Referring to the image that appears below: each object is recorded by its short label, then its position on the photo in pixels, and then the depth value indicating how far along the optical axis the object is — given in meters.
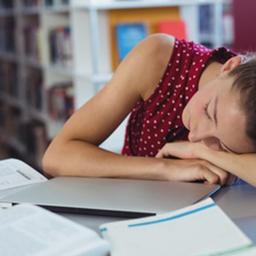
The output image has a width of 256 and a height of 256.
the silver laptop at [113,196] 0.90
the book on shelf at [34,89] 4.04
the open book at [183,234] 0.69
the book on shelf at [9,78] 4.90
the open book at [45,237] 0.69
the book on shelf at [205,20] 4.85
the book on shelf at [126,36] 2.79
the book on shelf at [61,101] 3.40
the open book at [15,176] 1.12
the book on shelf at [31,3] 3.77
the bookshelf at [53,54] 2.82
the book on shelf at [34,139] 4.14
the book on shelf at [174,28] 2.86
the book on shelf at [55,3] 3.14
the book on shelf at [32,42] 3.92
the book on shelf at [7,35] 4.91
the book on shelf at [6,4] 4.79
